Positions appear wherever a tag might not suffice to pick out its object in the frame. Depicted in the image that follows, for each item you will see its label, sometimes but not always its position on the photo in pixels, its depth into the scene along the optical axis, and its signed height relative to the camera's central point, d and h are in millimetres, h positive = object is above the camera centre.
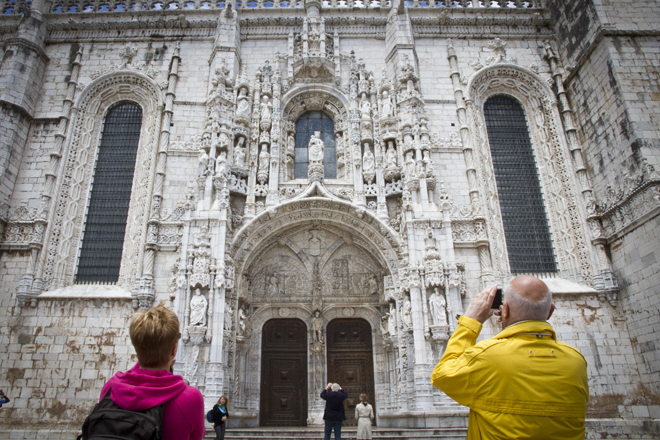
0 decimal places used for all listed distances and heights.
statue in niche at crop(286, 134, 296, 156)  15664 +8231
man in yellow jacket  2088 +100
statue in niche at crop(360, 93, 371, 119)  15203 +9158
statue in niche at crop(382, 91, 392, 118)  15031 +9063
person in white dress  9156 -367
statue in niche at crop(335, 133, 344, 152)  15675 +8360
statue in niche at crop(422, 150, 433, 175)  13809 +6690
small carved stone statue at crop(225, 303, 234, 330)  12414 +2231
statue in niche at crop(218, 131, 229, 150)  14023 +7516
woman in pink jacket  2092 +92
